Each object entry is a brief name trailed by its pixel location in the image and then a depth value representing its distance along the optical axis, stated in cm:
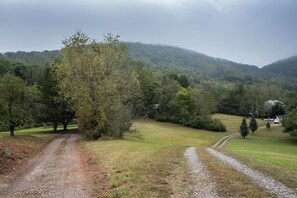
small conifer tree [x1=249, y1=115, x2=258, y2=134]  6914
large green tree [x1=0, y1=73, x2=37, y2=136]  3255
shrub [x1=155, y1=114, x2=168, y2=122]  7695
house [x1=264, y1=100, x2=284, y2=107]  10573
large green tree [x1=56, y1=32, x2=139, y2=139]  3087
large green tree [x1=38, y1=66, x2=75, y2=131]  4364
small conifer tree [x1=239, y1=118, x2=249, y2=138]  6195
